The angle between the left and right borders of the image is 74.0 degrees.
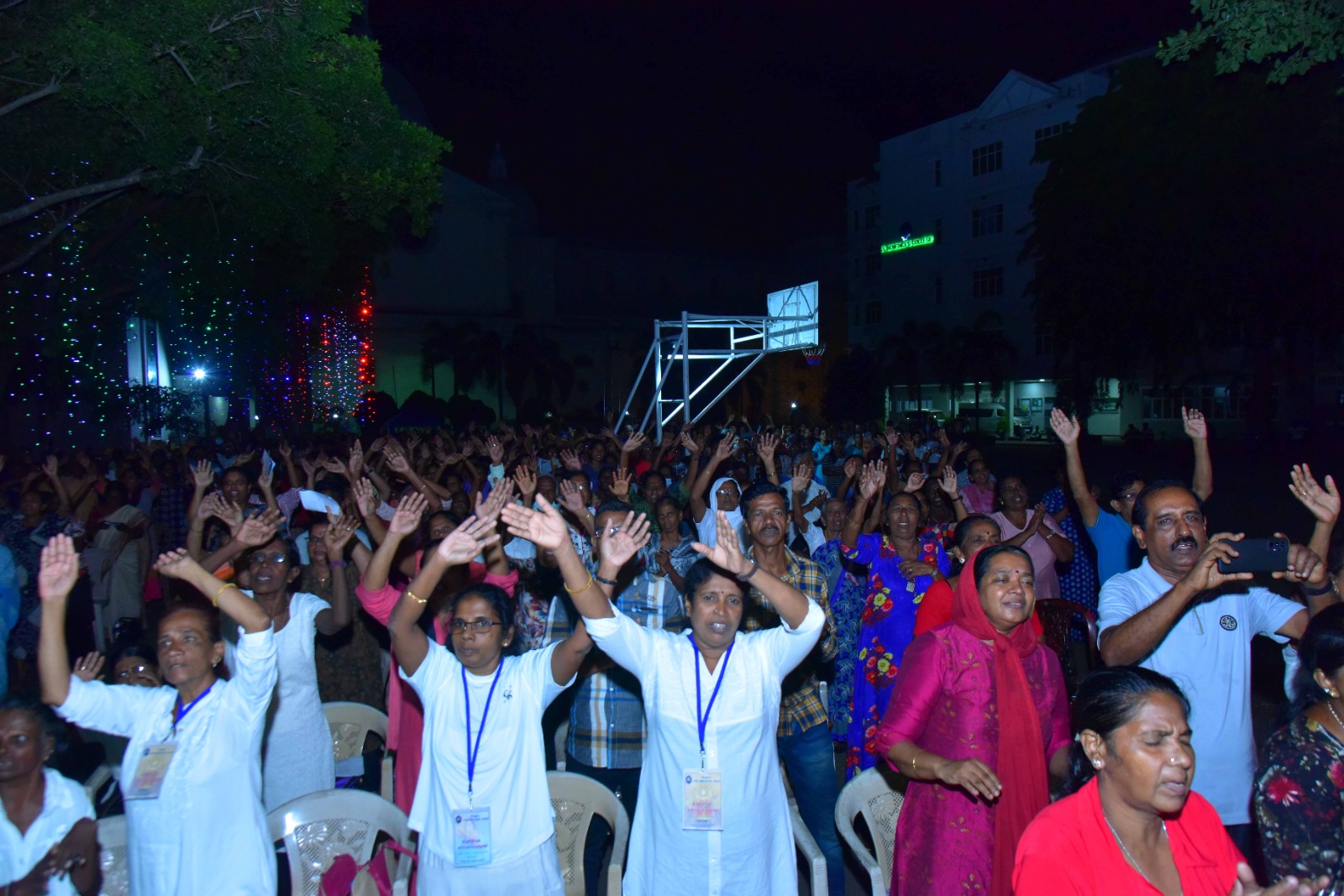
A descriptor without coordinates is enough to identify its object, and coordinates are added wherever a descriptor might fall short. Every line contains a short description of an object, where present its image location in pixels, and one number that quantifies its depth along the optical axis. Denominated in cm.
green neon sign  4081
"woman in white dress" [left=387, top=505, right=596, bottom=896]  274
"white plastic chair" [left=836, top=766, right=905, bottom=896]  323
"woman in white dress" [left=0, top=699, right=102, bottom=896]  248
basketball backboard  1870
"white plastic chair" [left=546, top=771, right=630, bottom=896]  330
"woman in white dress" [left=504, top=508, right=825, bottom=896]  272
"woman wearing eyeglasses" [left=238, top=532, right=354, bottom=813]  352
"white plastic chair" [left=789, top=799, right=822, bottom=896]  308
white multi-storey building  3638
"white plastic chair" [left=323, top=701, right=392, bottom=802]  412
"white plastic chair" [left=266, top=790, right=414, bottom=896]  314
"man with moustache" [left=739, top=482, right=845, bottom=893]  357
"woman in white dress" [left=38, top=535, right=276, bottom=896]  260
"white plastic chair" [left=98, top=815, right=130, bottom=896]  305
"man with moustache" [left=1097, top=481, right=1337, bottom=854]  305
